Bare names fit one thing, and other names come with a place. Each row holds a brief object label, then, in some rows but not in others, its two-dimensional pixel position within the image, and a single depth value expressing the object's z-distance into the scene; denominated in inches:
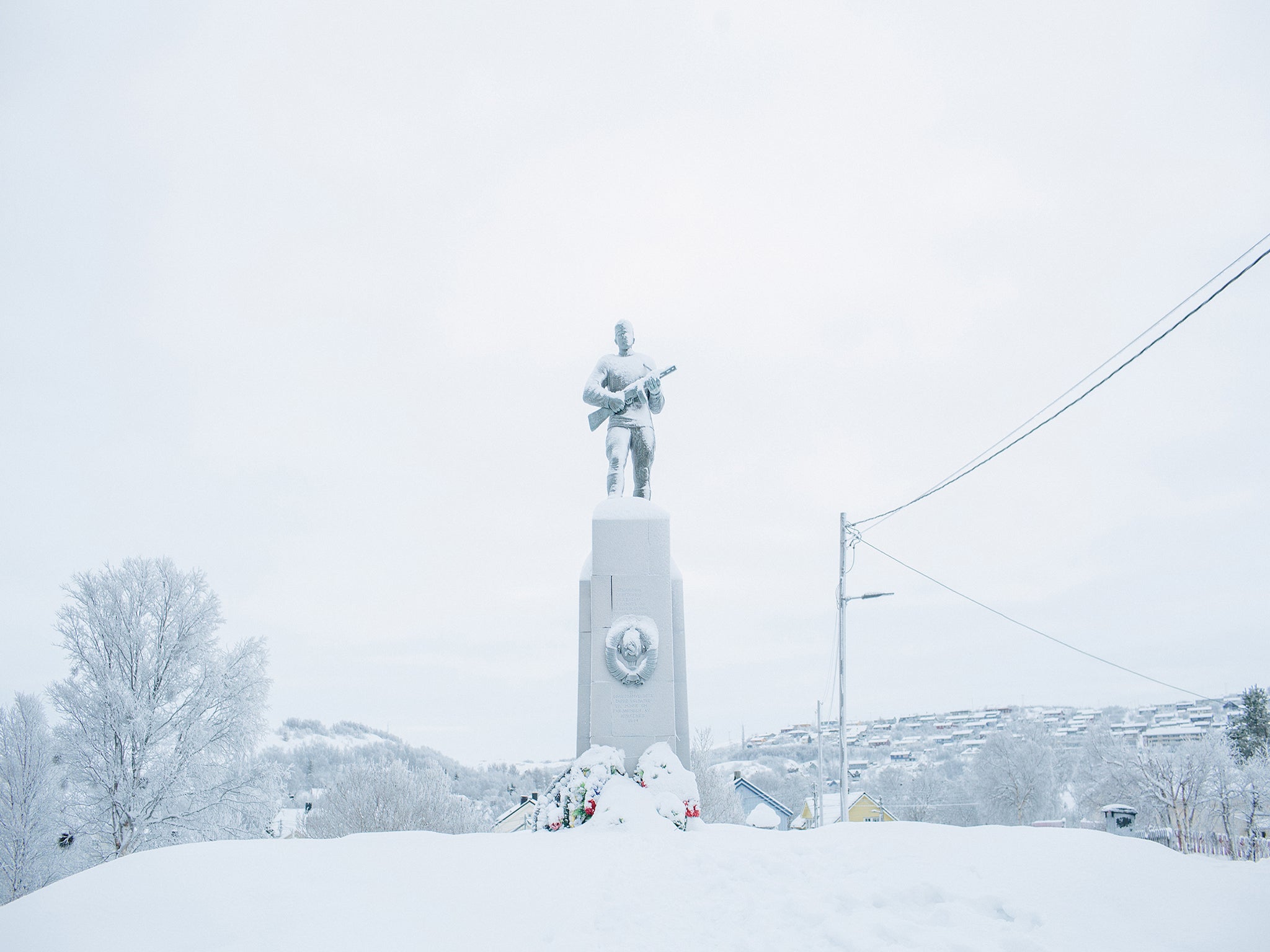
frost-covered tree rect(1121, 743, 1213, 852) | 1327.5
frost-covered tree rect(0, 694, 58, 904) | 788.0
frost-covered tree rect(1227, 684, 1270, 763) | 1619.1
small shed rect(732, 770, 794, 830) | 1424.3
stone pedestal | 370.3
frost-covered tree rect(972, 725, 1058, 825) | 2112.5
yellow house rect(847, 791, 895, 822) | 1793.8
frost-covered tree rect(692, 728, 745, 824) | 1015.0
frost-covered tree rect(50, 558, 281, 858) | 701.9
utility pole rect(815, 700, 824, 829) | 847.1
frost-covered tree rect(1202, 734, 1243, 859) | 1289.4
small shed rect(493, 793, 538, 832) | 1064.2
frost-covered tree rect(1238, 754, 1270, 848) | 1206.3
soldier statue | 418.3
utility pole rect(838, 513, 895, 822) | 665.0
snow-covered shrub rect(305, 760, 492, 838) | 1057.5
